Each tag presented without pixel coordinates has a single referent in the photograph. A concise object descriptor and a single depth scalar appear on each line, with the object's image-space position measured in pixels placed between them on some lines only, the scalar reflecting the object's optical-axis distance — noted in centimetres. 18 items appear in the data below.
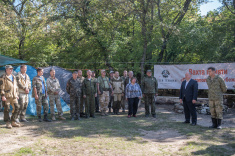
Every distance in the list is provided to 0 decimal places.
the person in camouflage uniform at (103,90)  952
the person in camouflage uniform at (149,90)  908
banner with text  1090
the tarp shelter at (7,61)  1011
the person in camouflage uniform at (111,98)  1038
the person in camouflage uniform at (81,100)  872
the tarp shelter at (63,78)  1264
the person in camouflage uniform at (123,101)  1060
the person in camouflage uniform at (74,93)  832
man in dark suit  762
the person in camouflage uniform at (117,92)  990
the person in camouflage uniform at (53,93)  814
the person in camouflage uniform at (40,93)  771
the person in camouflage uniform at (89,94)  873
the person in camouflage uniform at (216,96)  709
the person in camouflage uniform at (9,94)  675
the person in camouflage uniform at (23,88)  763
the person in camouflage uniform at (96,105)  1053
